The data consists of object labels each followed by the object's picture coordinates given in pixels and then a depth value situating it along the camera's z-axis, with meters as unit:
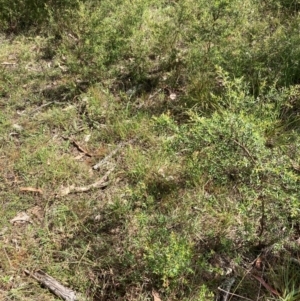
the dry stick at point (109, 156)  2.64
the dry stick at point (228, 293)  1.91
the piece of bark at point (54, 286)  2.06
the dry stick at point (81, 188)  2.51
